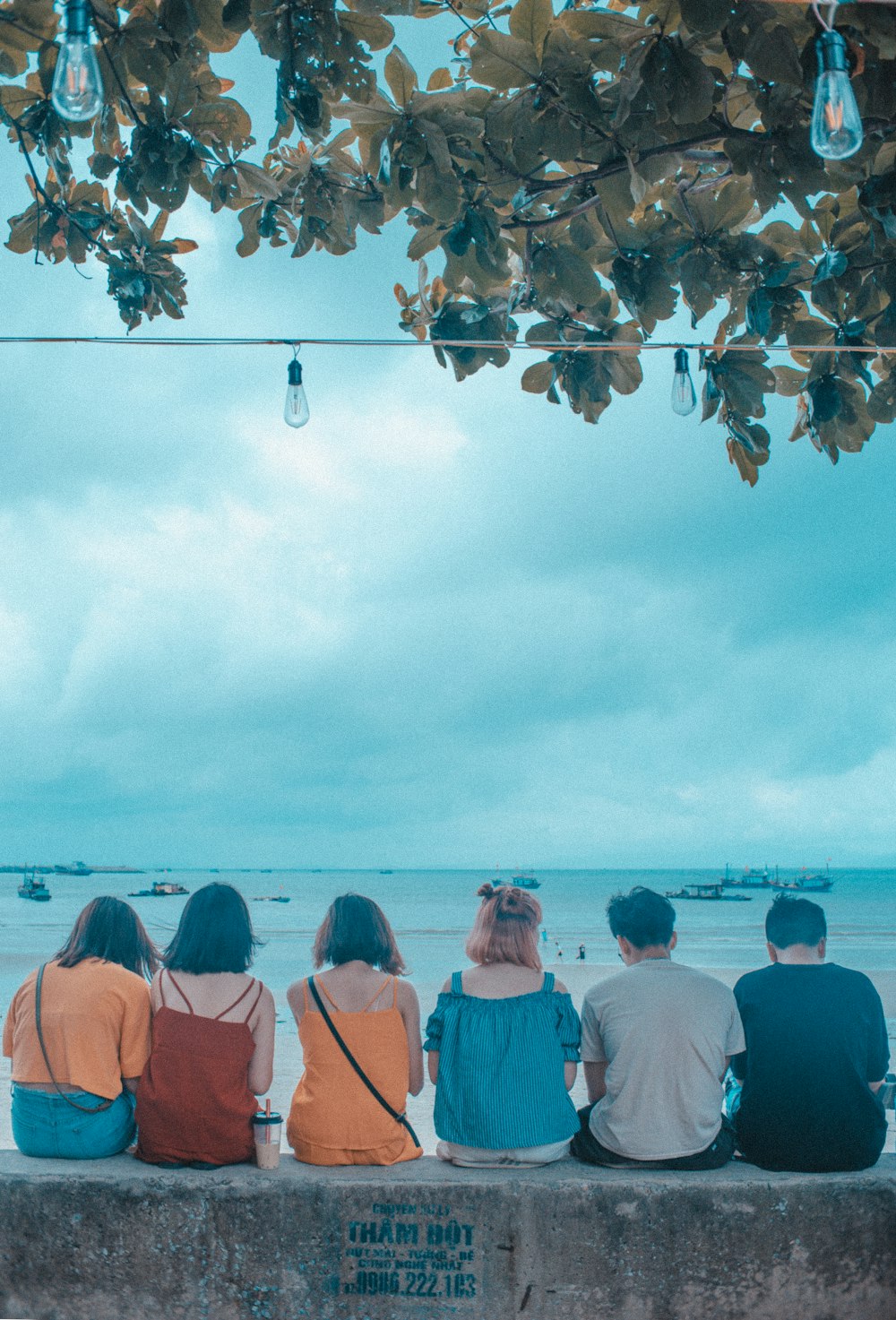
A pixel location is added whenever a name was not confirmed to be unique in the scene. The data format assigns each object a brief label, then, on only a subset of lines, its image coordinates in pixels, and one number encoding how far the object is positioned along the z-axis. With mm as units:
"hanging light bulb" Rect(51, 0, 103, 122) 1516
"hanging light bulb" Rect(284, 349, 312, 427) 2807
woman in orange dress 2895
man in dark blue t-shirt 2877
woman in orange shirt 2896
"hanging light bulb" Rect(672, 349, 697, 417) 2701
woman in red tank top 2867
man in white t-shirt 2881
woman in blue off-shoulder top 2873
